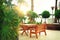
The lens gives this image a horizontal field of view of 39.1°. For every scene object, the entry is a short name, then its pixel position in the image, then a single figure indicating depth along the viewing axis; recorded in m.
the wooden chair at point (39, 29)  4.37
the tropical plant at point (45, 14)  6.85
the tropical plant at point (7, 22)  1.58
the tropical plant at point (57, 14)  6.57
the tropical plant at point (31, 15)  6.42
